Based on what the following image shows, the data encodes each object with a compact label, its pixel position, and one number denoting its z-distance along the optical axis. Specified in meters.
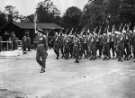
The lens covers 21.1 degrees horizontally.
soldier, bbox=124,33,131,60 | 19.69
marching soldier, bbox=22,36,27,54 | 30.29
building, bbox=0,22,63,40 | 45.91
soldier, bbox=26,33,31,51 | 31.76
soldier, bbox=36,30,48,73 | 14.95
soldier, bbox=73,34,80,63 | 19.52
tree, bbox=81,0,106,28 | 54.53
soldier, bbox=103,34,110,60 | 20.70
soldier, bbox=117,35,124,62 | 19.42
